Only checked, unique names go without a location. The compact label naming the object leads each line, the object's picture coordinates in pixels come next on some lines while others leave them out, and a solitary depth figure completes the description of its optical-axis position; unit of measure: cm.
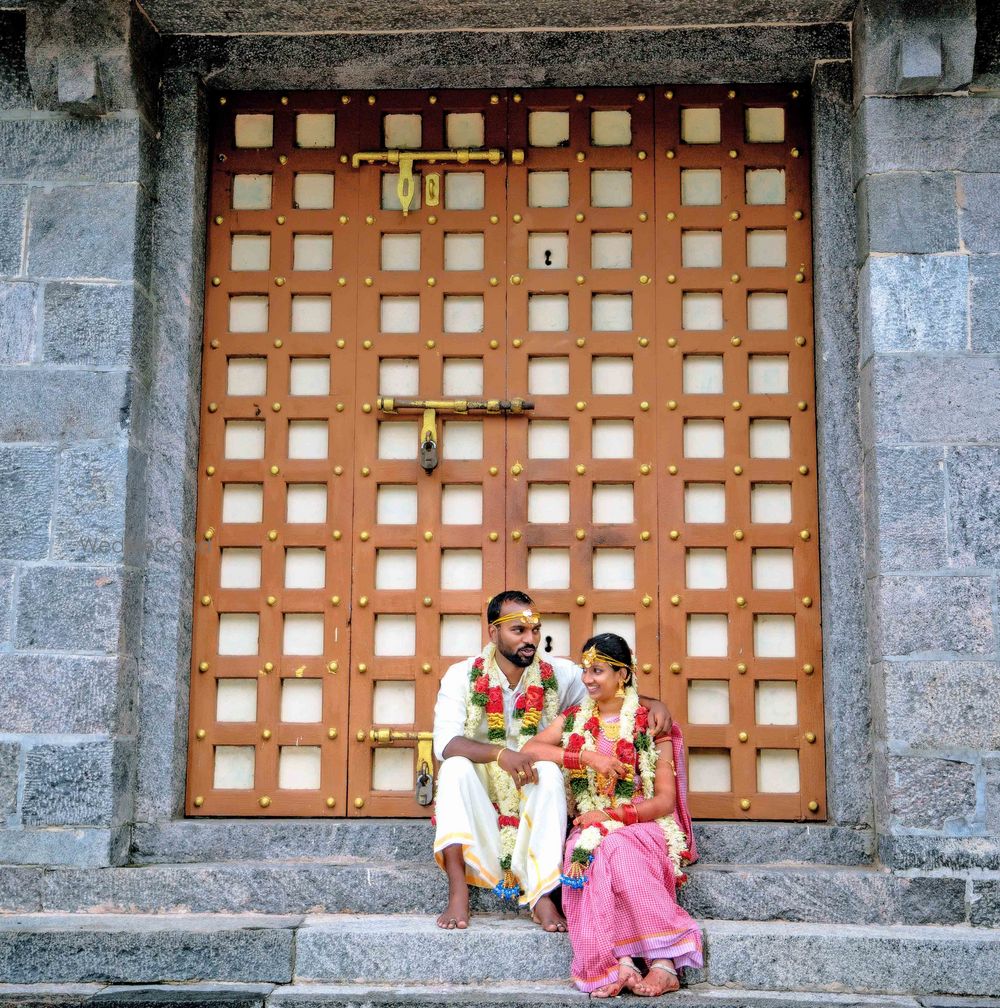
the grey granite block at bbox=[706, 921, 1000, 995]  422
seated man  438
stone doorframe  495
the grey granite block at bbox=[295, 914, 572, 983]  422
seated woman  408
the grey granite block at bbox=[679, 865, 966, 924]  452
